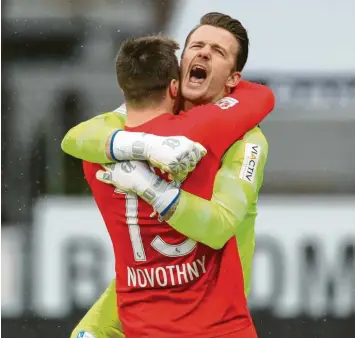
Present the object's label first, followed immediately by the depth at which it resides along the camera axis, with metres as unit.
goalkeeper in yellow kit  14.10
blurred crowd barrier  16.88
